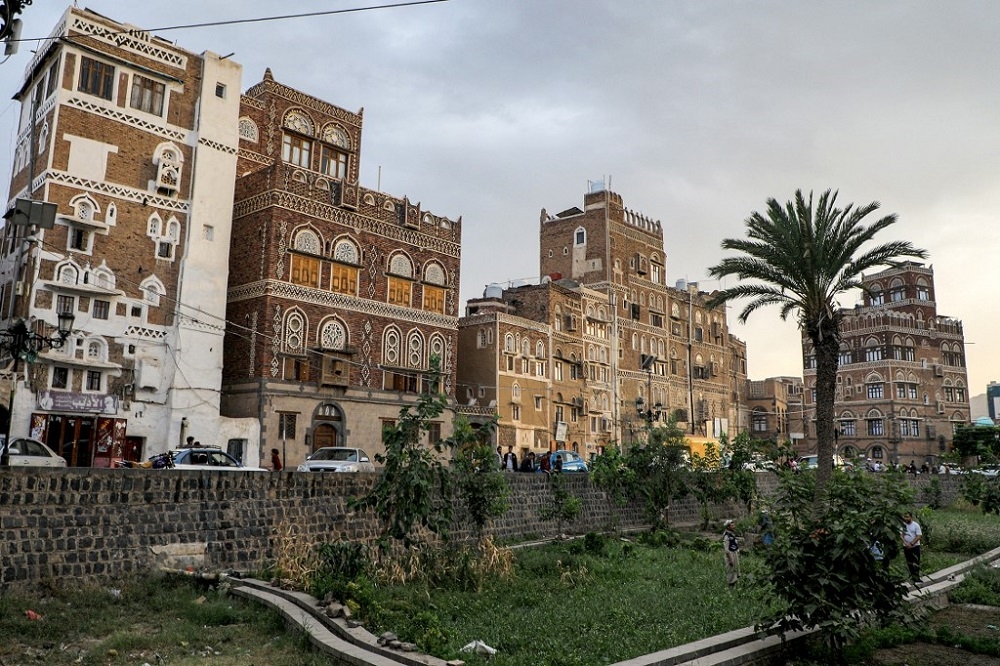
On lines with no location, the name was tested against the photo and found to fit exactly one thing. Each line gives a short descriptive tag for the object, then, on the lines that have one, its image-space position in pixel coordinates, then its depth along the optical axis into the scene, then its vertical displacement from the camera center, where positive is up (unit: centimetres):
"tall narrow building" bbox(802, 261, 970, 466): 7931 +967
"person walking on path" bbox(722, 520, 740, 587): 1728 -184
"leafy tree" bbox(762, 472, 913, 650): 1053 -118
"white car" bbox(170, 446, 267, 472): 2273 +8
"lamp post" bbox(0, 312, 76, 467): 1820 +290
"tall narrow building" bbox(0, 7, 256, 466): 2836 +818
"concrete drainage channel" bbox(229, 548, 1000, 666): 983 -229
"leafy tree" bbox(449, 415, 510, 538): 1984 -35
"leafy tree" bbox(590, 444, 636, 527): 2814 -29
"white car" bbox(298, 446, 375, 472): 2581 +10
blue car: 3638 +27
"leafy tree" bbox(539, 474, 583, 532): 2509 -120
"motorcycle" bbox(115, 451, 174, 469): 2271 -4
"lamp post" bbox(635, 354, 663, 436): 5997 +595
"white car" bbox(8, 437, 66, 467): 1977 +14
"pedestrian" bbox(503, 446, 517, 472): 3826 +24
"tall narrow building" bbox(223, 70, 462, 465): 3400 +792
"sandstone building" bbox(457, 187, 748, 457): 5053 +919
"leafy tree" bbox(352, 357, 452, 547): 1456 -24
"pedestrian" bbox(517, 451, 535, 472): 3650 +5
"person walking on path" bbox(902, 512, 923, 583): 1495 -140
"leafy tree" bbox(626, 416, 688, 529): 2798 +0
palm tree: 2462 +636
